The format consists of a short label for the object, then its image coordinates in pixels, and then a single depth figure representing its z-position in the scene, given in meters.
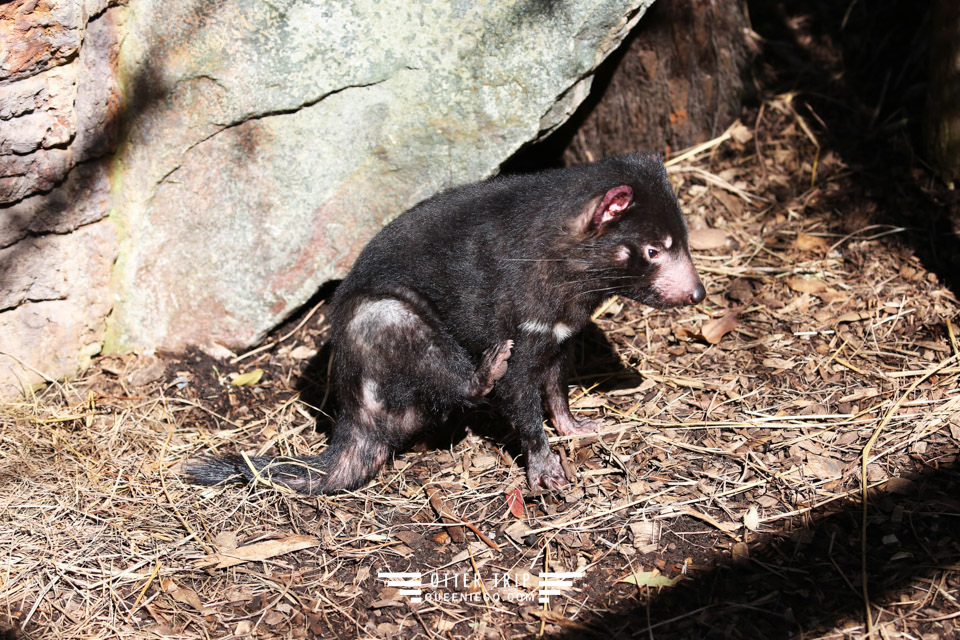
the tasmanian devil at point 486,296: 3.92
